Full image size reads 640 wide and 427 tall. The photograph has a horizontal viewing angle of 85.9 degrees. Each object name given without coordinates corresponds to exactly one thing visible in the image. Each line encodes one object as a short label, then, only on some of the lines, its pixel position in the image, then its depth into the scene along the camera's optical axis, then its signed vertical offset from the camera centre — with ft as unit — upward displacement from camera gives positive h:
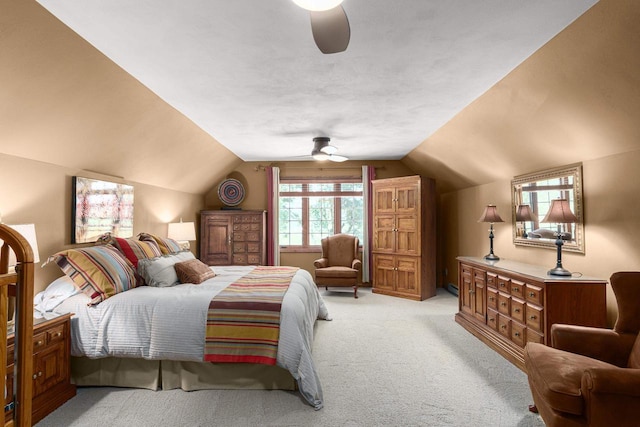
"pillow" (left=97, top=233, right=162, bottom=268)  11.16 -0.91
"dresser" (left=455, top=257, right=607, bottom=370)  9.04 -2.47
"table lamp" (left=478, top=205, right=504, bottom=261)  13.74 +0.10
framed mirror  10.37 +0.57
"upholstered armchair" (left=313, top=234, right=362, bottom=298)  18.95 -2.23
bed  8.48 -3.05
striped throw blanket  8.43 -2.73
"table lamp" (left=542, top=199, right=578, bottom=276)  9.47 +0.06
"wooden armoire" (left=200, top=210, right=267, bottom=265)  20.42 -1.00
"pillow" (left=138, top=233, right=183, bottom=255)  13.32 -0.92
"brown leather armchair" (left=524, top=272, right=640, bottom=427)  5.33 -2.72
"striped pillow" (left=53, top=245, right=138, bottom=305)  9.08 -1.39
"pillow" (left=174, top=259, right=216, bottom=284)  11.14 -1.72
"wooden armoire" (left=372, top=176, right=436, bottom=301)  18.67 -0.99
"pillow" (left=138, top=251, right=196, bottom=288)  10.56 -1.60
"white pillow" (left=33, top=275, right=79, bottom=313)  8.87 -1.95
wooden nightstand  7.36 -3.27
